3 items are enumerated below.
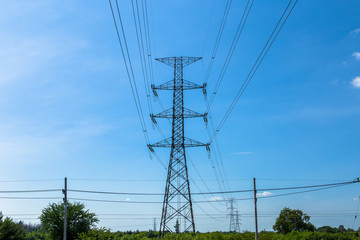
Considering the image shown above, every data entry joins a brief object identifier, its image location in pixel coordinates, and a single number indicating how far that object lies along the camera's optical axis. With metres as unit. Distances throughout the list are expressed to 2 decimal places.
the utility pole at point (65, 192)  35.73
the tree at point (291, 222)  90.69
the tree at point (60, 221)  52.63
